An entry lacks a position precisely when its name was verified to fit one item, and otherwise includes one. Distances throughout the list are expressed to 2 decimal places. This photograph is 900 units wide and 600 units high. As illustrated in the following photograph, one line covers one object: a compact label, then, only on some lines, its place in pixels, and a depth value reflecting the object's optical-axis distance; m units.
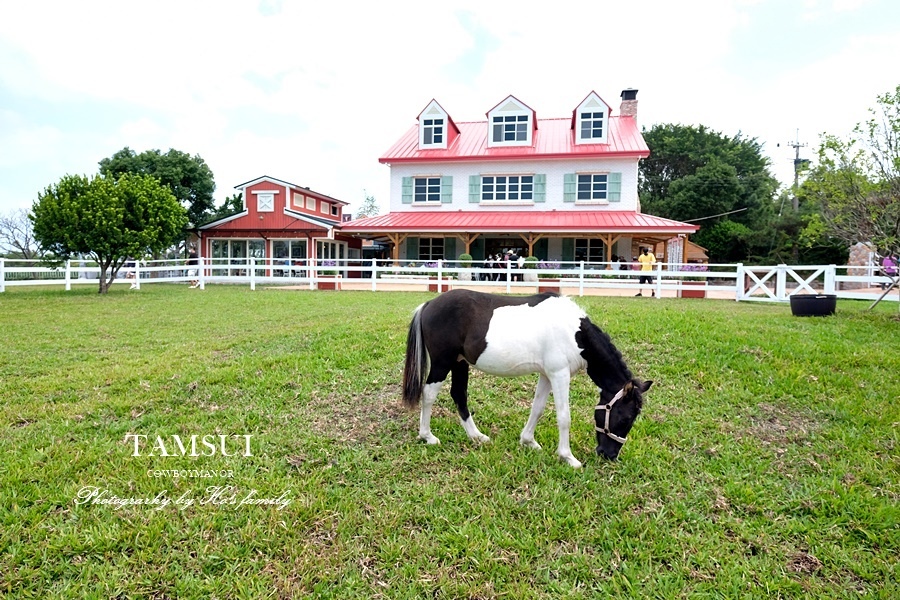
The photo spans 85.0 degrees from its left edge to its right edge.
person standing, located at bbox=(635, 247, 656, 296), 16.53
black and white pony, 3.45
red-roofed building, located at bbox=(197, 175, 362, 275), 24.25
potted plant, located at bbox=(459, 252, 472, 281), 17.35
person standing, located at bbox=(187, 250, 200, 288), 18.49
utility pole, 35.84
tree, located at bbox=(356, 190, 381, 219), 56.50
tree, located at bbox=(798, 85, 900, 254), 9.21
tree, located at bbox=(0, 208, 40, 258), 32.94
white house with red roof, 20.83
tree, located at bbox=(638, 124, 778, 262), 32.94
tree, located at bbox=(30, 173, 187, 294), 15.02
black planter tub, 9.04
